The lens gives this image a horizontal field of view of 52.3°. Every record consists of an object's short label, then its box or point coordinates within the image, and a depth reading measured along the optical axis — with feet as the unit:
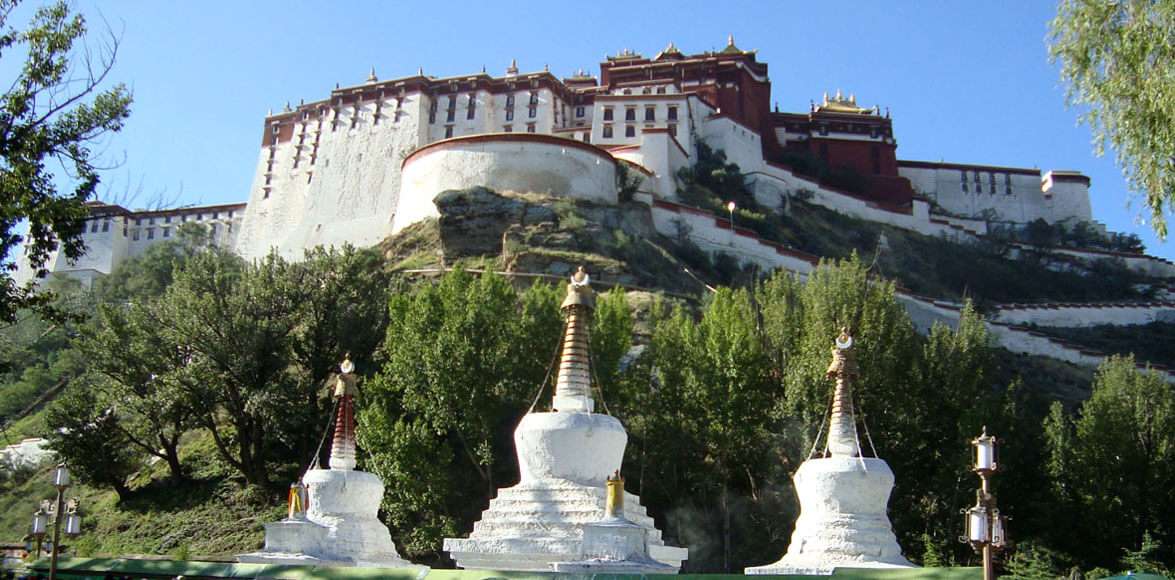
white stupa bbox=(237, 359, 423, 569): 62.59
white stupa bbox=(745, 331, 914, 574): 54.70
